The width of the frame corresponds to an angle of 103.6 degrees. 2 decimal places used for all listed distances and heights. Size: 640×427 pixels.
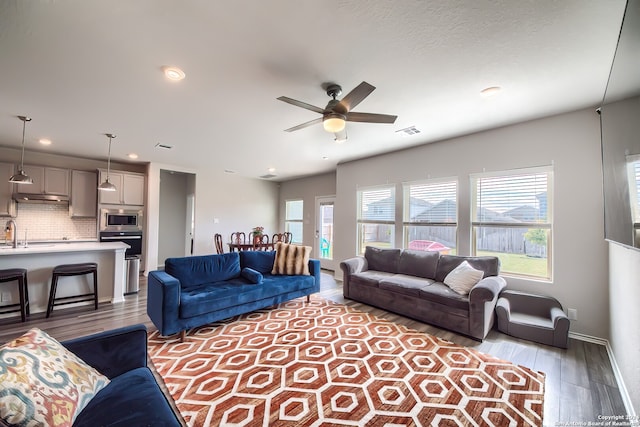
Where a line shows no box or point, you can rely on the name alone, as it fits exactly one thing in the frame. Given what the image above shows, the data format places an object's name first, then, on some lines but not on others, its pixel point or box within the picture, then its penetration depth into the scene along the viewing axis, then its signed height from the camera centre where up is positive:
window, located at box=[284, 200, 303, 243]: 8.00 +0.06
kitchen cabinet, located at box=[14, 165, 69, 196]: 4.79 +0.73
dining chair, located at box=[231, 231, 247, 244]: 7.24 -0.53
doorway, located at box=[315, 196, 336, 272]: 7.15 -0.26
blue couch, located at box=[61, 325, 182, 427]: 1.11 -0.87
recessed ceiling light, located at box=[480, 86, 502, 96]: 2.54 +1.36
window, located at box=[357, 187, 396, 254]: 5.02 +0.10
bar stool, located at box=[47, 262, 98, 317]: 3.32 -0.80
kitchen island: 3.27 -0.71
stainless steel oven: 5.40 -0.42
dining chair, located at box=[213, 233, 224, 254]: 6.33 -0.58
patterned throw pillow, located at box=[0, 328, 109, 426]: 0.89 -0.67
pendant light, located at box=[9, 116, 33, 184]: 3.61 +0.58
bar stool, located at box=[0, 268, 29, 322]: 3.00 -0.83
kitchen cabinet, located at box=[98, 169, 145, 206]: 5.43 +0.66
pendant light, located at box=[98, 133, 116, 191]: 4.05 +0.61
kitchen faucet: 3.37 -0.25
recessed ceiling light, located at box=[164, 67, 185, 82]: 2.25 +1.34
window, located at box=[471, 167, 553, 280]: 3.29 +0.07
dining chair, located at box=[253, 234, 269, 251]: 6.25 -0.59
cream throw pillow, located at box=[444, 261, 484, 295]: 3.18 -0.72
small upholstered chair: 2.70 -1.12
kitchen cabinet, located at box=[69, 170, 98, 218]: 5.24 +0.51
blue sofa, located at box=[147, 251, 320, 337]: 2.71 -0.88
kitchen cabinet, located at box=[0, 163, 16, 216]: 4.62 +0.50
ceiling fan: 2.20 +1.02
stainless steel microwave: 5.39 -0.01
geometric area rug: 1.76 -1.35
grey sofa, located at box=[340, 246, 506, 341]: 2.90 -0.89
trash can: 4.46 -1.00
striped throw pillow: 4.06 -0.64
